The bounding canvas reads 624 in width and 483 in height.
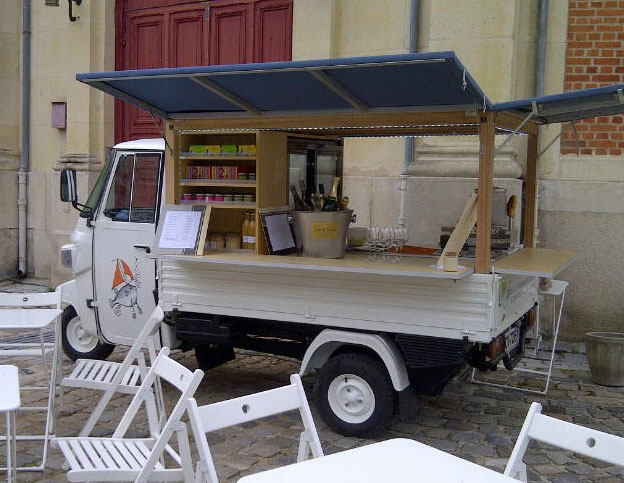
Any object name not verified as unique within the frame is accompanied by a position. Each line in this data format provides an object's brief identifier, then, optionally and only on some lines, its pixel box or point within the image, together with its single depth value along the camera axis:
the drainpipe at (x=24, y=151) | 11.28
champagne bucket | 5.53
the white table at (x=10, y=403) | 3.26
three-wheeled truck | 4.89
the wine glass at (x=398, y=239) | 5.73
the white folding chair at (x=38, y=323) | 4.74
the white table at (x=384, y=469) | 2.54
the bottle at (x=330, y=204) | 5.88
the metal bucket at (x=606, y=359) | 6.47
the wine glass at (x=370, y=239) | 5.74
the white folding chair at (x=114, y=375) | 4.66
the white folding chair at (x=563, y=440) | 2.78
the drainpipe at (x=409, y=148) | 8.44
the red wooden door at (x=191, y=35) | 9.65
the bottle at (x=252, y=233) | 5.84
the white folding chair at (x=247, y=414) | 2.99
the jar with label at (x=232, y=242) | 5.99
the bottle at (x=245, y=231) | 5.89
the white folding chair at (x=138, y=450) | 3.39
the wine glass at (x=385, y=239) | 5.71
